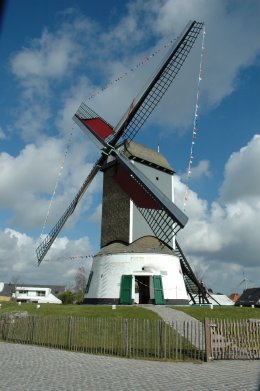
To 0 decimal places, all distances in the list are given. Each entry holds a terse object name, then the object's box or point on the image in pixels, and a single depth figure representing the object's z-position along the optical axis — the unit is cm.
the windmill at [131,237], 2862
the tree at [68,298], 5515
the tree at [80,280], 8425
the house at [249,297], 7029
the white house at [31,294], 10258
